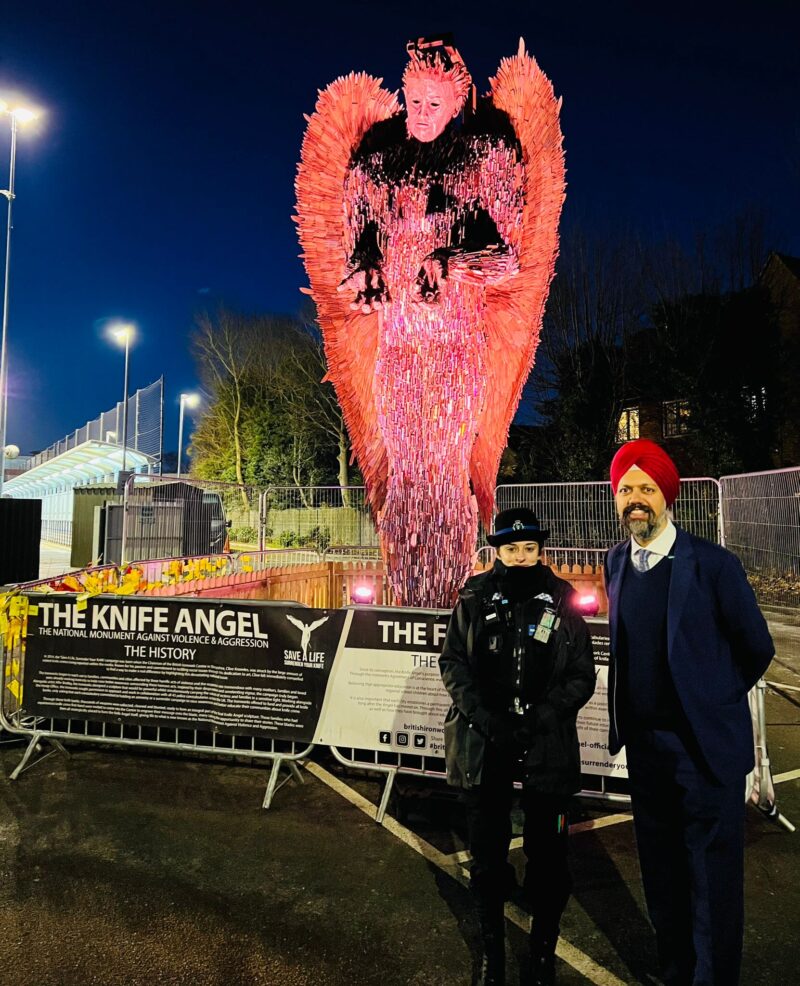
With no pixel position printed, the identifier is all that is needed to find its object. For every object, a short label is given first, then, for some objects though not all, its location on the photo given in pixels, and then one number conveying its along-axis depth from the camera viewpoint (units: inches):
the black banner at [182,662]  166.7
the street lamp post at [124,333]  1179.9
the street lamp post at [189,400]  1393.8
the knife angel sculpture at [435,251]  215.3
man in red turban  84.8
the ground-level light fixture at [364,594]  268.1
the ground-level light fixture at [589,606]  225.1
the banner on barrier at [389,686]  157.4
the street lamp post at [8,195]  664.6
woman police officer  95.0
